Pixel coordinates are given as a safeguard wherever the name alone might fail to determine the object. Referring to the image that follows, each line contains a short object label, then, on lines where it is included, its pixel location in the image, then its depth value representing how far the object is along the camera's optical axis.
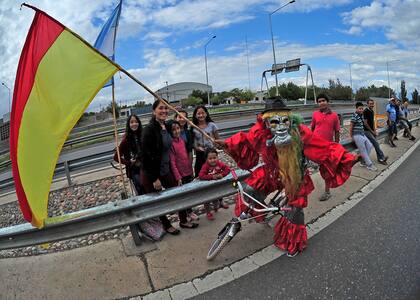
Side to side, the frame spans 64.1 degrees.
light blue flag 4.21
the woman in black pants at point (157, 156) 3.87
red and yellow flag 2.59
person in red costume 3.32
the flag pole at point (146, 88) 3.04
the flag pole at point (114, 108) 3.57
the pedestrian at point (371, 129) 7.49
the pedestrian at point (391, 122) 9.94
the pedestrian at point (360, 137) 6.73
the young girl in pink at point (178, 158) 4.55
